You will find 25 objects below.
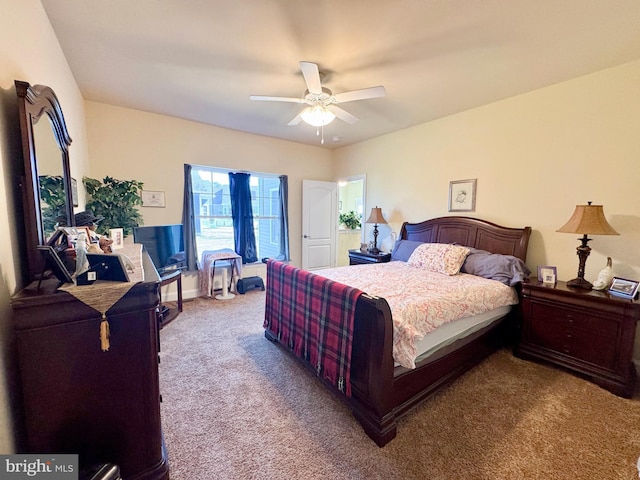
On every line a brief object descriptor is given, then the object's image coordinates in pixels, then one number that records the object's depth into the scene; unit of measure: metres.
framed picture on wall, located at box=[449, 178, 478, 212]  3.38
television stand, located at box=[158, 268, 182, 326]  3.22
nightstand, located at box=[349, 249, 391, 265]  4.15
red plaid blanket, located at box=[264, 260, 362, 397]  1.80
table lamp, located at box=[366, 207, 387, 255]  4.29
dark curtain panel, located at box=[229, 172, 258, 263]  4.50
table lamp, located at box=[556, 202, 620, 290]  2.23
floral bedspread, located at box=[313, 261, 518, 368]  1.66
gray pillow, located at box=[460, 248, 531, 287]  2.68
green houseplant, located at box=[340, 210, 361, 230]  6.21
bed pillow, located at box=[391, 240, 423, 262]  3.74
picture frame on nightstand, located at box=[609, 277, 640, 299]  2.07
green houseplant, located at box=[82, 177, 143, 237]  2.77
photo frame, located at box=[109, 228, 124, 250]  2.25
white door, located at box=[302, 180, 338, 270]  5.11
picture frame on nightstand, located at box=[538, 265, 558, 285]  2.51
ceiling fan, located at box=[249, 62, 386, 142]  2.04
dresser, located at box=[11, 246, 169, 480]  1.02
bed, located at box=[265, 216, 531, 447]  1.58
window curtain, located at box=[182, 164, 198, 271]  3.99
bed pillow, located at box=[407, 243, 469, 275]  2.97
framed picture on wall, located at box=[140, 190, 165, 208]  3.72
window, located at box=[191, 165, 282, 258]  4.34
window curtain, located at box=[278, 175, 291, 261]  4.91
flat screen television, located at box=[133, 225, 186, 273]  3.19
